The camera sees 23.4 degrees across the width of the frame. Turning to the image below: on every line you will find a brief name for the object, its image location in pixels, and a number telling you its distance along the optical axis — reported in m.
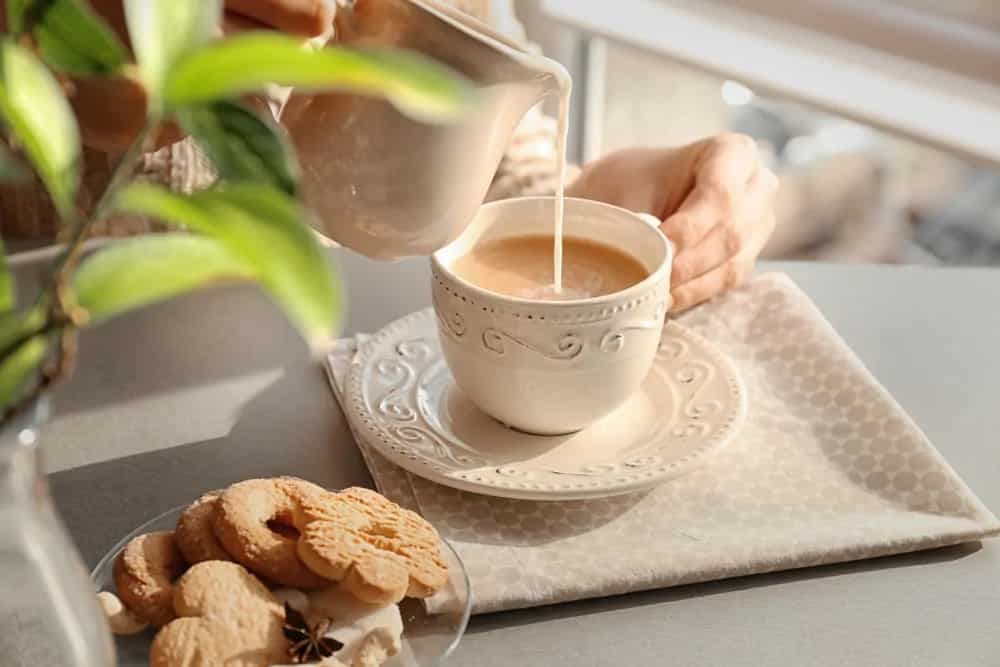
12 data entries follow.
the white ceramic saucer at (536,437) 0.96
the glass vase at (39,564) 0.68
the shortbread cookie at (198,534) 0.88
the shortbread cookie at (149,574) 0.85
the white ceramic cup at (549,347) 0.97
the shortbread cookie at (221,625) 0.83
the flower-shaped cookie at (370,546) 0.86
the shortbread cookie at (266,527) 0.87
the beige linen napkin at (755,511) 0.92
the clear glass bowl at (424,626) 0.85
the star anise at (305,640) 0.83
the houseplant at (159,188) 0.59
